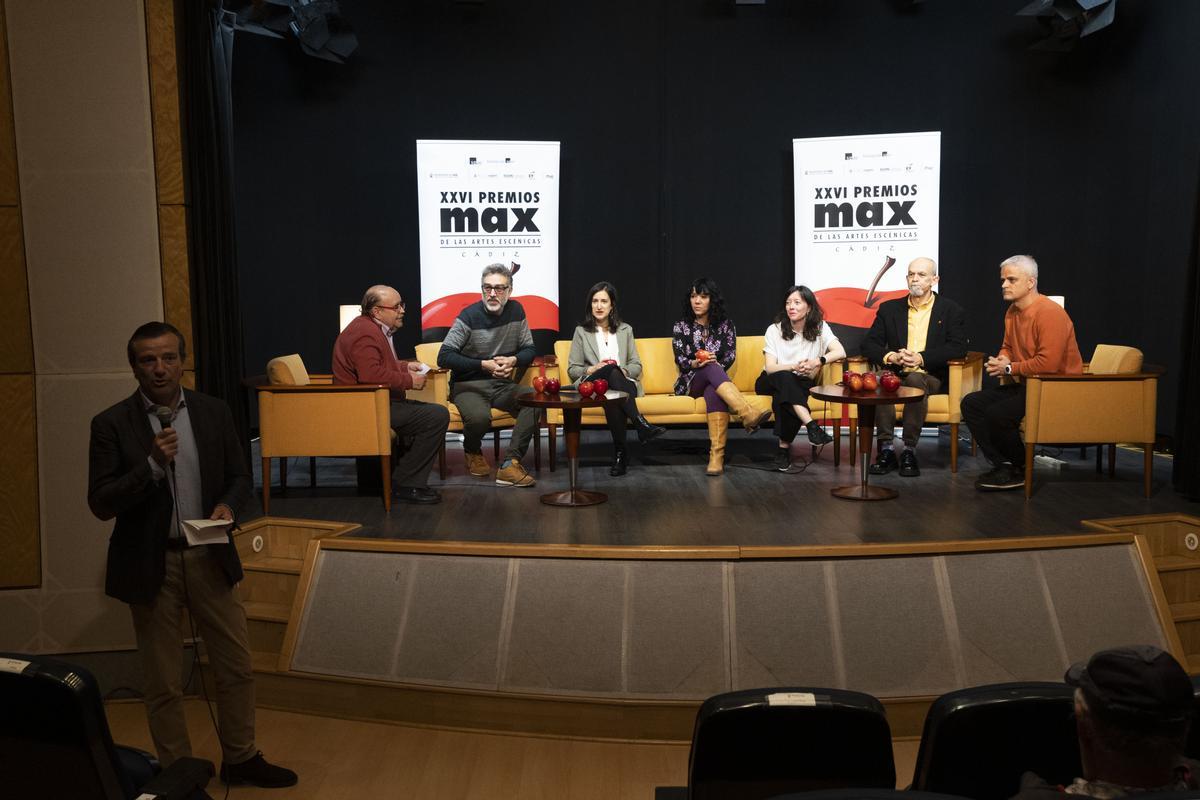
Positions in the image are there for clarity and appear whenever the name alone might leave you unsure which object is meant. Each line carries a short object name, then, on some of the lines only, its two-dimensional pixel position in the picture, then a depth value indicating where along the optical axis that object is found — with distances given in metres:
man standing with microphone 2.99
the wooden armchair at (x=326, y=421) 5.27
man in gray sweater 6.10
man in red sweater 5.46
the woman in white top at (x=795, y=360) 6.25
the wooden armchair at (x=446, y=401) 6.28
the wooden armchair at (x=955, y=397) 6.17
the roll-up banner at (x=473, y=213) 7.44
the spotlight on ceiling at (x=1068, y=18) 7.05
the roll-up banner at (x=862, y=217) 7.45
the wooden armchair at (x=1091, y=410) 5.40
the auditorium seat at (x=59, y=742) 2.10
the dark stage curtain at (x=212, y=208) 4.54
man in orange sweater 5.55
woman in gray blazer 6.31
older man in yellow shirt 6.16
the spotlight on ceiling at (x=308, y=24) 6.86
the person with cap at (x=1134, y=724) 1.51
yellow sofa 6.87
